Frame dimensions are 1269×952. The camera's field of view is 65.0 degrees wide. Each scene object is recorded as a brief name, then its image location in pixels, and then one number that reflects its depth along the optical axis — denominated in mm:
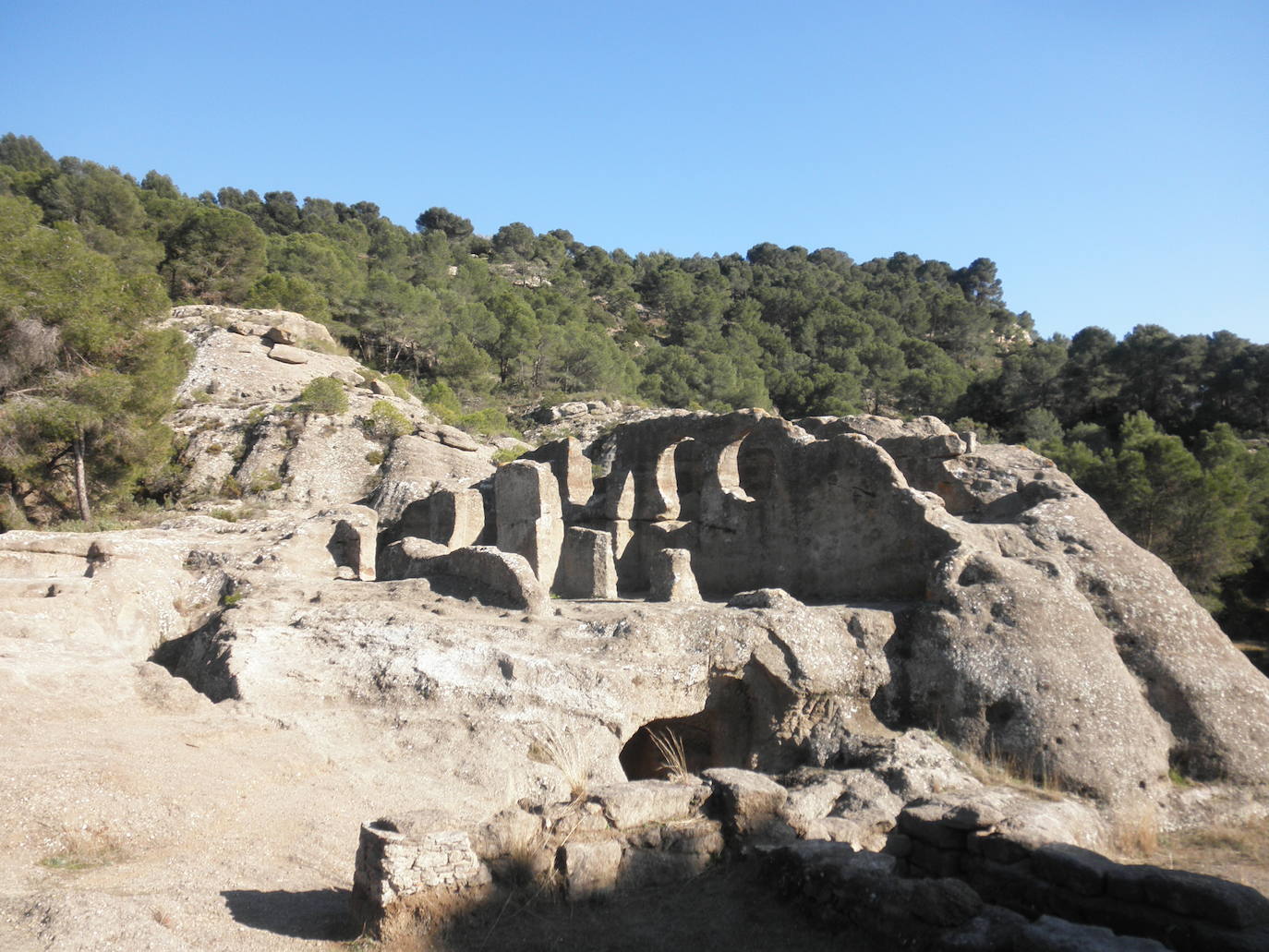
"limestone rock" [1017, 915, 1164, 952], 4699
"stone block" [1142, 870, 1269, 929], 5281
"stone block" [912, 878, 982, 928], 5438
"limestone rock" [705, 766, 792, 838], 7340
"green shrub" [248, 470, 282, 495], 25422
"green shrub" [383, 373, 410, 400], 33312
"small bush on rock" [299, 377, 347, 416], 28047
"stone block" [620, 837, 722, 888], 6523
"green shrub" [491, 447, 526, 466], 26675
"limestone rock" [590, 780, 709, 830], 6926
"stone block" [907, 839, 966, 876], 6852
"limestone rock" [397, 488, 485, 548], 16000
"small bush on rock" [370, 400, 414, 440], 27781
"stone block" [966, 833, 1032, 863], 6512
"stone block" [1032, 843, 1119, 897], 5922
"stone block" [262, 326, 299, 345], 33344
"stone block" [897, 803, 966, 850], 6926
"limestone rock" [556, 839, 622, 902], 6219
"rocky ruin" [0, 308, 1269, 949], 7656
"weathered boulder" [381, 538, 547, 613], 11359
